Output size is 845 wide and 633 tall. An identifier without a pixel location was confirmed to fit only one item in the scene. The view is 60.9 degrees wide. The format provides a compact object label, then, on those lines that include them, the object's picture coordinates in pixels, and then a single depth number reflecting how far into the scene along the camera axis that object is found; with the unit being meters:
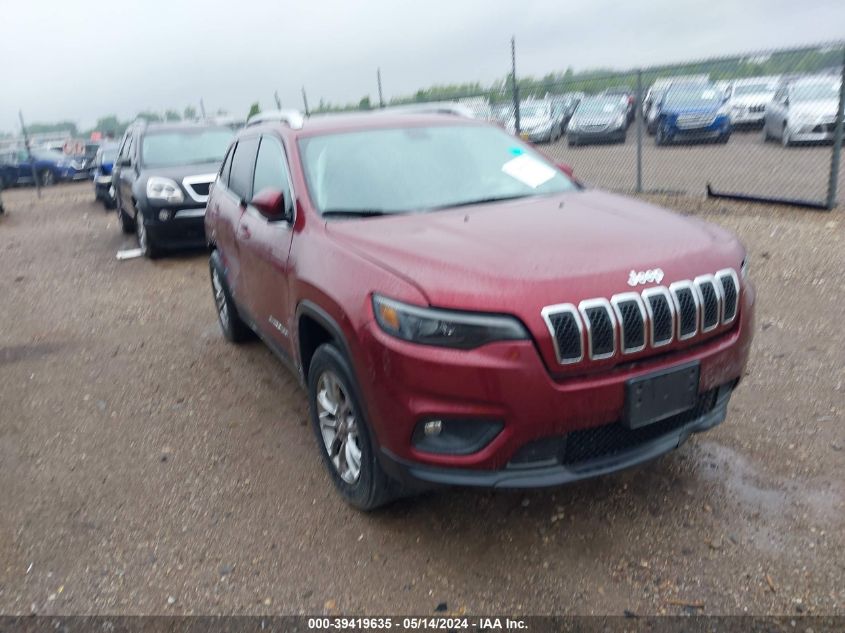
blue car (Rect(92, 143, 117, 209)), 15.71
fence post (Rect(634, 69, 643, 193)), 10.13
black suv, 8.89
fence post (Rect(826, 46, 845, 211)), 7.72
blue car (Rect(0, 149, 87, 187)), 23.91
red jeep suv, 2.56
